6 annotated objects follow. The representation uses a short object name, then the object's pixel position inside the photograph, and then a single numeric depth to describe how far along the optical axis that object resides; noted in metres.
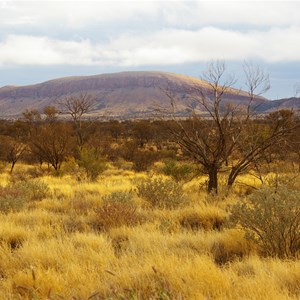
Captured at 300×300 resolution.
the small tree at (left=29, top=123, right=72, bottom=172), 41.62
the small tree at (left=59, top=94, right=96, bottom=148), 56.22
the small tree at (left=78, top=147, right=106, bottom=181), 35.18
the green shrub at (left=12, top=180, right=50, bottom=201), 20.73
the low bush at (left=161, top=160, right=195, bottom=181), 31.55
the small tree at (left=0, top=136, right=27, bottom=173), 49.29
